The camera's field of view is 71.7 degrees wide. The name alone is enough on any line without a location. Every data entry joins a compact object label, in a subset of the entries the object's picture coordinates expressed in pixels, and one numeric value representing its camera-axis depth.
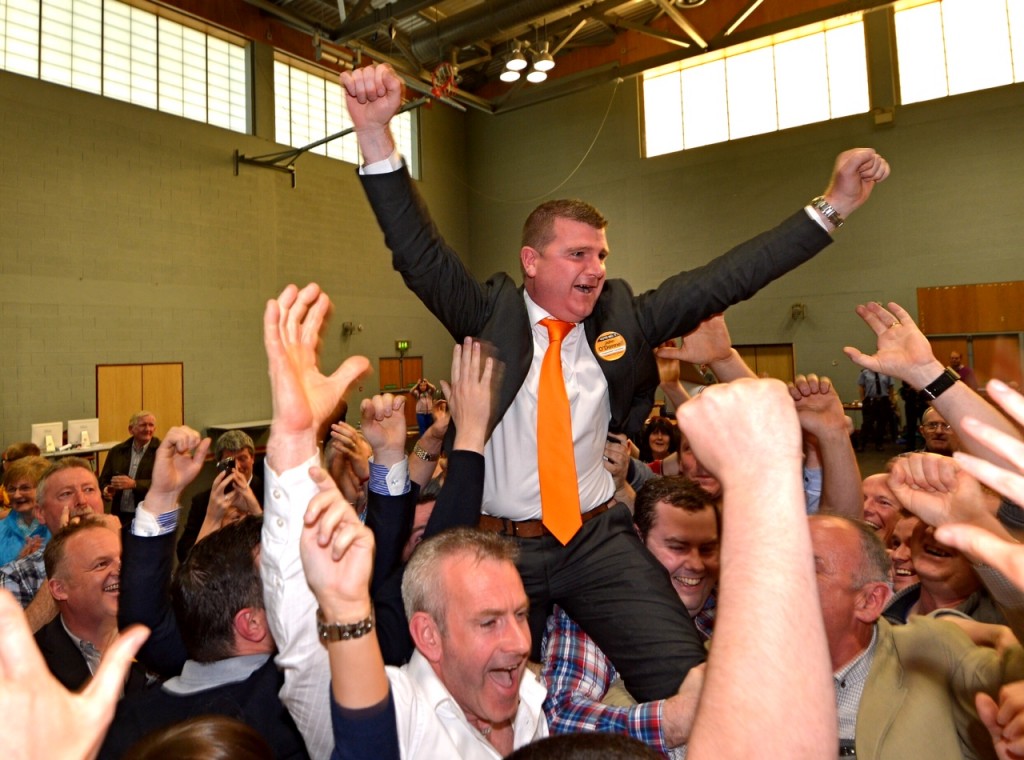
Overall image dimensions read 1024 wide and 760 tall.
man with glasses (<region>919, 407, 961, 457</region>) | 4.66
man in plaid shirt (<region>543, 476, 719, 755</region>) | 1.81
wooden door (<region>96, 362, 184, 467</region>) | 10.96
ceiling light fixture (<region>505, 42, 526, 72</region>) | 10.47
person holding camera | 3.09
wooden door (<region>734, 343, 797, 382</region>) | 13.50
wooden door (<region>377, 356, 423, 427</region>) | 15.12
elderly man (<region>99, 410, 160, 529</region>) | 6.70
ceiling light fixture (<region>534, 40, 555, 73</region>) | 11.11
